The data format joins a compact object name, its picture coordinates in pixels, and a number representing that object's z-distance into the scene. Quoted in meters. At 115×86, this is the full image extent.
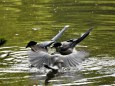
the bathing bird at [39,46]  19.51
